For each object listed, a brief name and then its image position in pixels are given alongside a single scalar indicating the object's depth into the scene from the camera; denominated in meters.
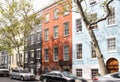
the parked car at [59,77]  9.54
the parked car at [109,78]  6.13
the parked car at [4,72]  18.08
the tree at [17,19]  17.34
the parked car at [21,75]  13.74
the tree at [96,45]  8.83
